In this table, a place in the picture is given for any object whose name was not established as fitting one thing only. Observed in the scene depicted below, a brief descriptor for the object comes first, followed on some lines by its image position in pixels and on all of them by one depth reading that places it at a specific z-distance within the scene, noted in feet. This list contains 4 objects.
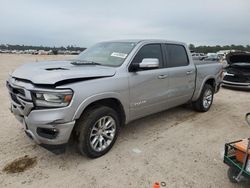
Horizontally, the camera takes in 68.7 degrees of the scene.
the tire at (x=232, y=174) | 7.49
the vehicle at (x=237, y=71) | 25.28
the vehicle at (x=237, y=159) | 6.99
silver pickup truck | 7.91
